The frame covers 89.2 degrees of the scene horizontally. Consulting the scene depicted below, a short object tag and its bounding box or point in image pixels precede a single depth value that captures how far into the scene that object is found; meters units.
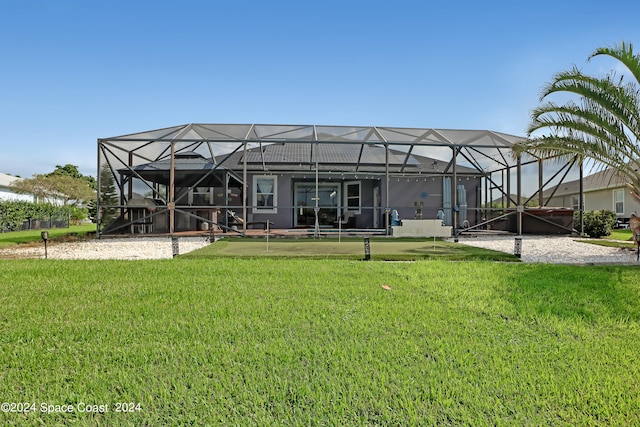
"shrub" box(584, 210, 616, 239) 12.72
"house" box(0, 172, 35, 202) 34.40
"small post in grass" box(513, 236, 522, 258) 6.68
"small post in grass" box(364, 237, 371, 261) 6.15
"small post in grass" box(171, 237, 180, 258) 6.62
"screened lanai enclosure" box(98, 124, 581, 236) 11.69
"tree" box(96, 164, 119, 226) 11.40
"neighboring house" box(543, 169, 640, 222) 20.95
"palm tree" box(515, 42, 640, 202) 7.04
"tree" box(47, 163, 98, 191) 58.98
